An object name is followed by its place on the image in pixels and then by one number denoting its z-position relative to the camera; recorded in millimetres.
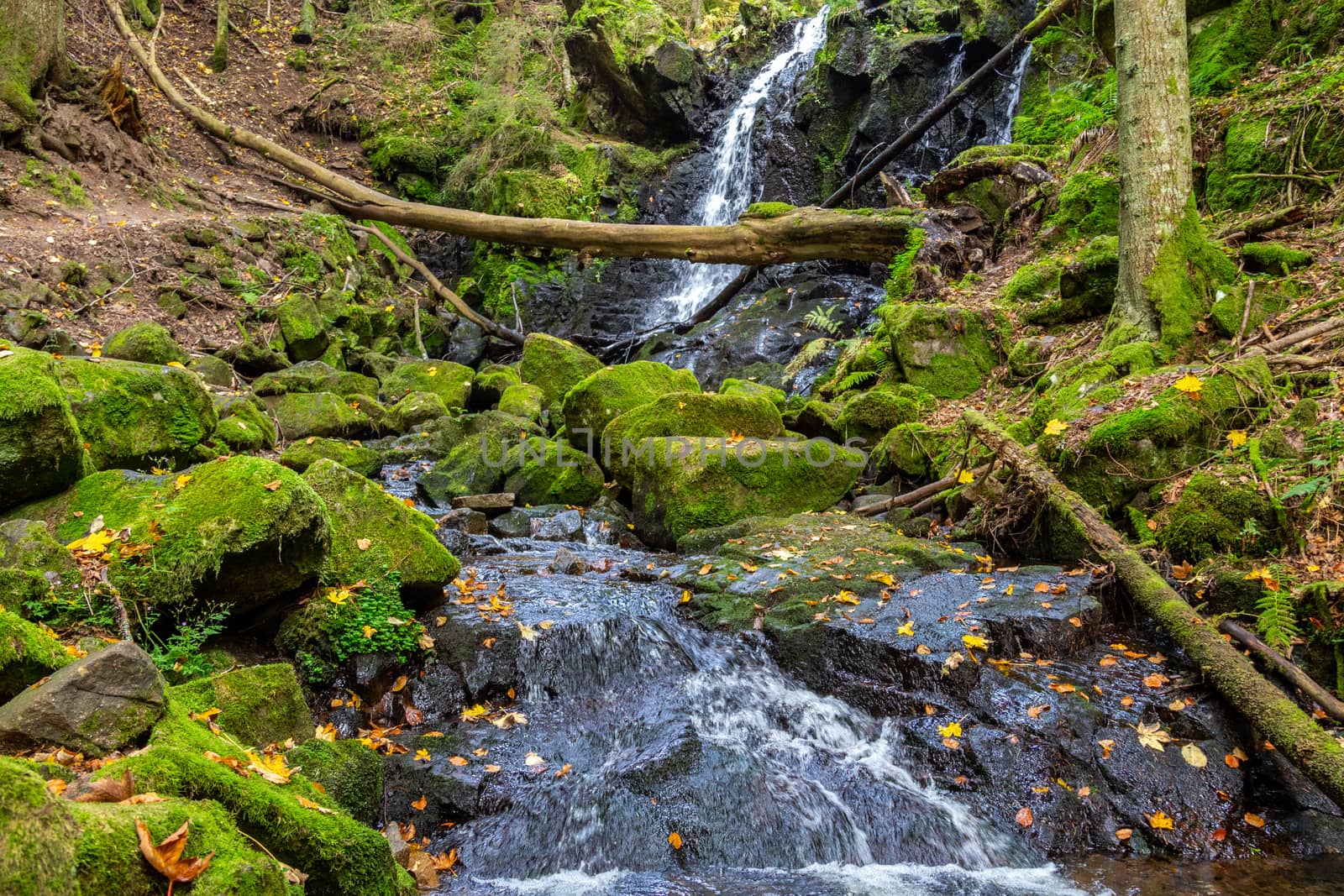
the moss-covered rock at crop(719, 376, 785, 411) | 10188
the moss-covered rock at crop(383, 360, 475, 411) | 12578
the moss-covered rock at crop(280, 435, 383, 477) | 8102
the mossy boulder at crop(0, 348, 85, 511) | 4359
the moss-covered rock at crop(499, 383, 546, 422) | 11227
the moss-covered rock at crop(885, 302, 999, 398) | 9102
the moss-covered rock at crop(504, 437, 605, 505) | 9047
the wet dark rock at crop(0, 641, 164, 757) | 2436
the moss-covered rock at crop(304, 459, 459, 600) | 4867
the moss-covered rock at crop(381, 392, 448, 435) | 11031
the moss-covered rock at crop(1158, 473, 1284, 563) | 4586
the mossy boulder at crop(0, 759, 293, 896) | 1483
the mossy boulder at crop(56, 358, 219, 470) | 5656
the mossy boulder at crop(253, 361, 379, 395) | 10352
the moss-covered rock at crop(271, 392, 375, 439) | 9797
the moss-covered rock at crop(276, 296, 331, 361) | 12109
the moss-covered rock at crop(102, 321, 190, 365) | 8898
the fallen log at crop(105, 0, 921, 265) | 11656
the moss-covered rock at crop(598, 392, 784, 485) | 8477
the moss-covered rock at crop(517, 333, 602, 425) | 12531
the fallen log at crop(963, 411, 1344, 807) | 3307
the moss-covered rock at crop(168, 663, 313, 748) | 3322
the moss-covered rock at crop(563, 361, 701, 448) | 9633
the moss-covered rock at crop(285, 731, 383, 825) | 3262
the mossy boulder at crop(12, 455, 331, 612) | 3971
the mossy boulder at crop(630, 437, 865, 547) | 7562
